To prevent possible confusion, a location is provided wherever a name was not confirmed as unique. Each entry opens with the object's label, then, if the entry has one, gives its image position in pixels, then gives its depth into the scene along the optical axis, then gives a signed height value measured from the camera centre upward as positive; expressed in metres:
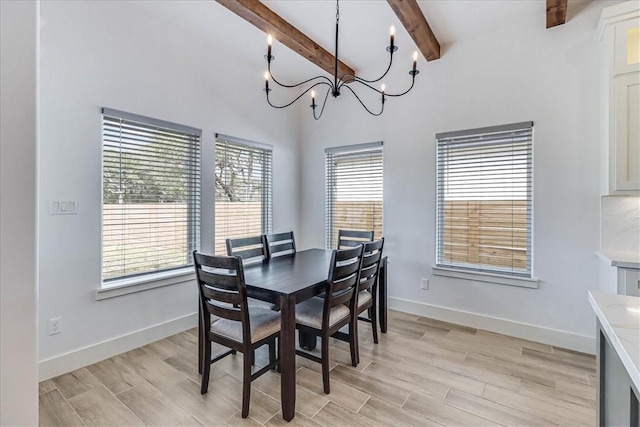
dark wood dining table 1.85 -0.50
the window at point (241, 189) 3.49 +0.28
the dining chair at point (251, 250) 2.75 -0.35
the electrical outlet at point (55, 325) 2.27 -0.84
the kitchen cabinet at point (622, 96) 2.26 +0.87
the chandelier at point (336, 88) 2.03 +1.35
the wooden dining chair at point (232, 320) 1.85 -0.72
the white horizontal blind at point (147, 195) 2.61 +0.16
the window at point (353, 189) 3.88 +0.31
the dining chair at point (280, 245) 3.14 -0.34
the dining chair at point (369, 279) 2.45 -0.54
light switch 2.26 +0.03
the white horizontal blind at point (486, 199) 2.97 +0.14
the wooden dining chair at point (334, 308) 2.10 -0.72
